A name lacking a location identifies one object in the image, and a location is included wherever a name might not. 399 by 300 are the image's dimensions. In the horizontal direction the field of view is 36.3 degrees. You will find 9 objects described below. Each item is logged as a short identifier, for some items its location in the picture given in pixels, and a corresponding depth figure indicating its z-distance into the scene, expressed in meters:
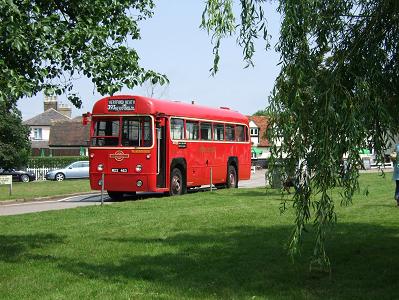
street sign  25.50
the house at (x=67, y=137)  78.25
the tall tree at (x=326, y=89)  6.19
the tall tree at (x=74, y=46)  8.00
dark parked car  47.59
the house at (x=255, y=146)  68.69
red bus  20.59
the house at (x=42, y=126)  84.12
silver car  46.00
